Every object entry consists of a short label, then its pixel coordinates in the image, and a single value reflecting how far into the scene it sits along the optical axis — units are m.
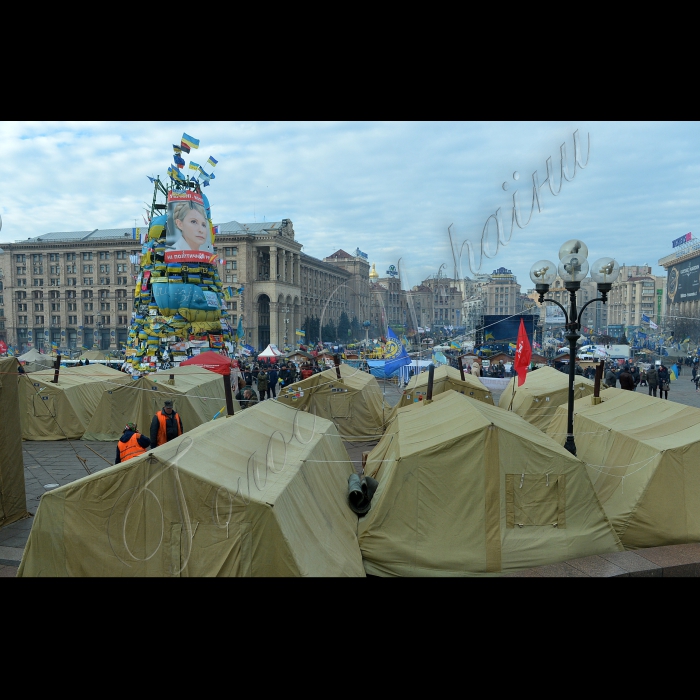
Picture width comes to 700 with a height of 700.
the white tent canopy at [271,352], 35.98
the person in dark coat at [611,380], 17.84
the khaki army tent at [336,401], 15.05
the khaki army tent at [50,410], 13.94
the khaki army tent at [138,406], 13.66
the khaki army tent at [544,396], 14.20
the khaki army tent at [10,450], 7.11
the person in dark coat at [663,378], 19.39
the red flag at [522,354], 11.02
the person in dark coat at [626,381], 13.97
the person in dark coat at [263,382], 18.50
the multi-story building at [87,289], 84.00
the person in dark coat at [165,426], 8.93
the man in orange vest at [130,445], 7.45
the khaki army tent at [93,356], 35.59
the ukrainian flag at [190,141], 28.91
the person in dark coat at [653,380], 18.91
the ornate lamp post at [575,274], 8.11
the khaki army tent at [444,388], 15.27
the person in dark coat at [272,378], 21.86
